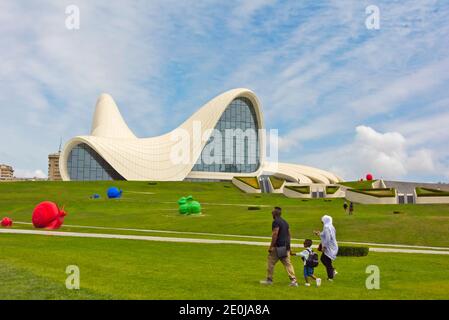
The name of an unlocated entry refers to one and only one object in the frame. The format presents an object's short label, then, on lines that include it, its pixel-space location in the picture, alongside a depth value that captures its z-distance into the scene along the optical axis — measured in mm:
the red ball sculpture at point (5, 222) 28375
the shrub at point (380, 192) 47938
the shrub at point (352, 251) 18312
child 11547
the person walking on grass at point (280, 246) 11016
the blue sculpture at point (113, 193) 54281
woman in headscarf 12227
